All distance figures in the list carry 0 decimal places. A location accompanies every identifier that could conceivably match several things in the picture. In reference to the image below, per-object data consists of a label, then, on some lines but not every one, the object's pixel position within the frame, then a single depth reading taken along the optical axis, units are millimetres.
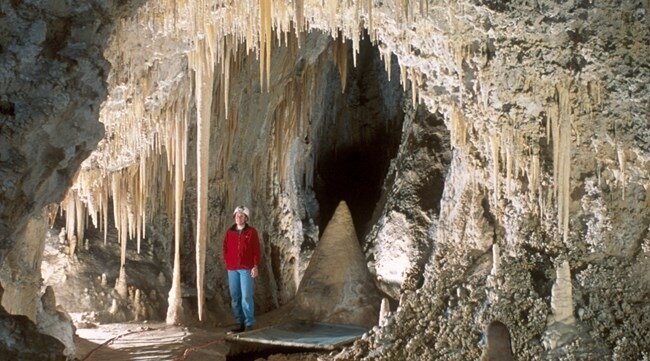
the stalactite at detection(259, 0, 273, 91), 6948
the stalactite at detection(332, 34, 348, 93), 10734
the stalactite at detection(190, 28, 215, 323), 8180
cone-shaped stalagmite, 9211
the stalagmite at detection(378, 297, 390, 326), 7375
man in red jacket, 8508
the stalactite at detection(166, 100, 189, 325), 9094
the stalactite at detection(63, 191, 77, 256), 9742
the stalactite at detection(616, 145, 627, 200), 6215
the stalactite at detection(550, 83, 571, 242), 6398
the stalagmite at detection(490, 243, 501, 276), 6758
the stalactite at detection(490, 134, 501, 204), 6891
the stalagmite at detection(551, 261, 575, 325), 6195
